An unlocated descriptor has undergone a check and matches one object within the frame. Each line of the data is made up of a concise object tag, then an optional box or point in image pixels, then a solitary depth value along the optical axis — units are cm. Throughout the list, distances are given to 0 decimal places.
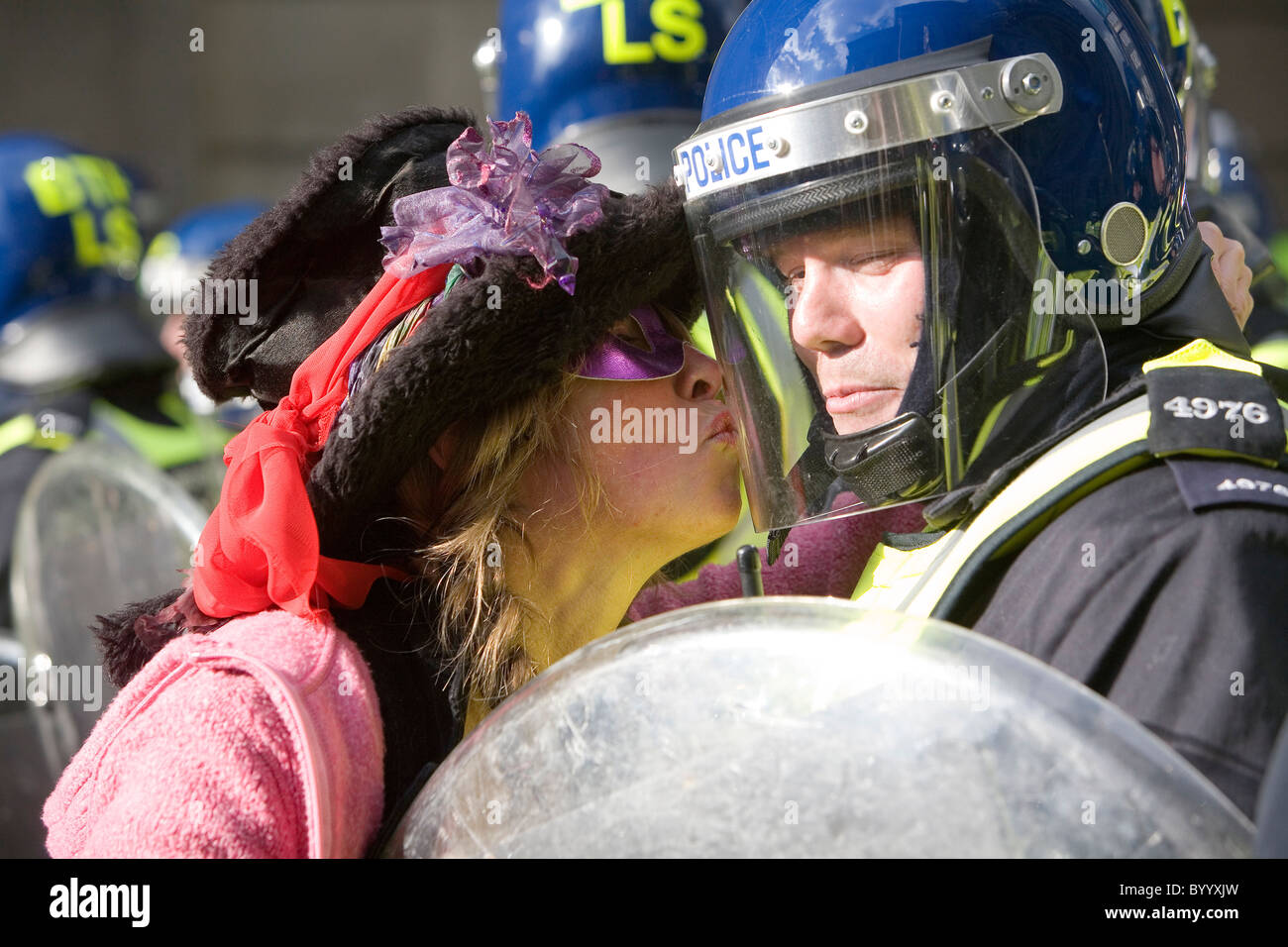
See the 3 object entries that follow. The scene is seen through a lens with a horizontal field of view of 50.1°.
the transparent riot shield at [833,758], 104
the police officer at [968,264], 145
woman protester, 144
